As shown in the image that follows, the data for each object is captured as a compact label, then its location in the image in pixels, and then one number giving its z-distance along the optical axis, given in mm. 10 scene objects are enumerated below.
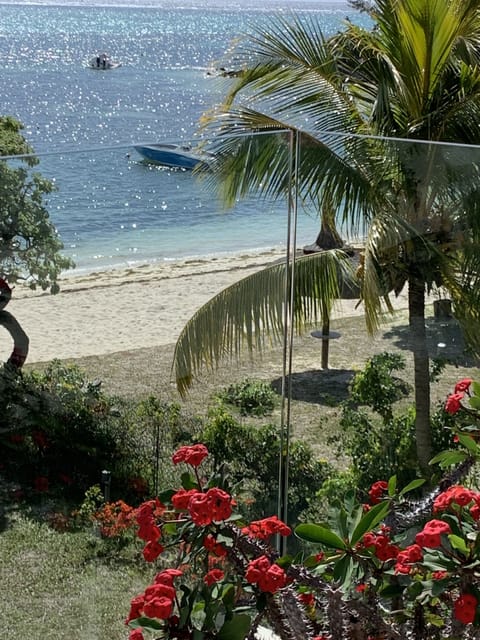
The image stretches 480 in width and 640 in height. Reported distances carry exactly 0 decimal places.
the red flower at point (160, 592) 2523
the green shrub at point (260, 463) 3736
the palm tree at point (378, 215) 3621
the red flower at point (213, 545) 2785
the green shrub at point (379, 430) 3742
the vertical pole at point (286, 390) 3734
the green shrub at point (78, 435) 3580
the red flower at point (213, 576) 2912
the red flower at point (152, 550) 2914
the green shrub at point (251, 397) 3768
